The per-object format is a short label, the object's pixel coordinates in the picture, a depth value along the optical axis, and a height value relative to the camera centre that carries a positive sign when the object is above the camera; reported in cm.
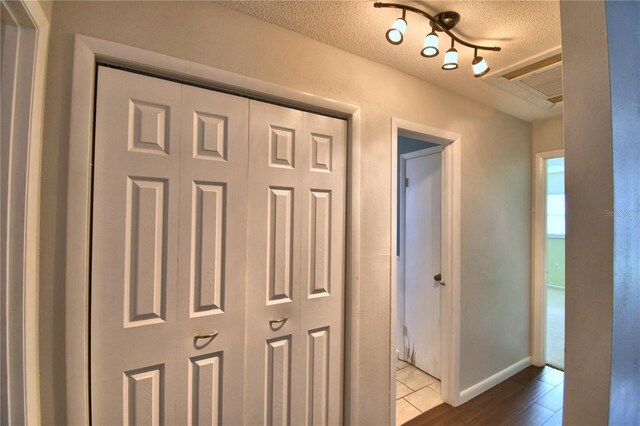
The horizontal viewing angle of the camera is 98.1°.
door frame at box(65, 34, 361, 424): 100 +11
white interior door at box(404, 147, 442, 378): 245 -38
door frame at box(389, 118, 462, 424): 211 -33
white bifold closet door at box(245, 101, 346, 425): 137 -27
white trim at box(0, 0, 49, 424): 84 +0
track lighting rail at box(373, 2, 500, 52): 123 +93
